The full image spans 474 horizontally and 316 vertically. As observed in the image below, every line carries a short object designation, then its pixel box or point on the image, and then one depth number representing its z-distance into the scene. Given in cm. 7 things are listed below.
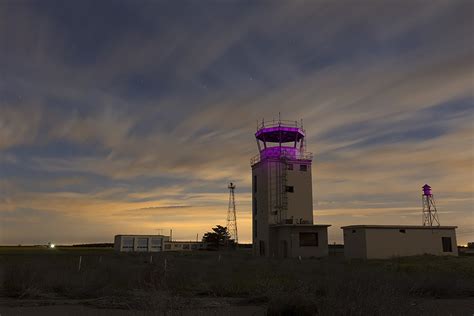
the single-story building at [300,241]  3907
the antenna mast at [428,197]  4550
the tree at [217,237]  8856
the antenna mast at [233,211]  6750
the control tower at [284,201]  3975
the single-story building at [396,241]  3519
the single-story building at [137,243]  8744
